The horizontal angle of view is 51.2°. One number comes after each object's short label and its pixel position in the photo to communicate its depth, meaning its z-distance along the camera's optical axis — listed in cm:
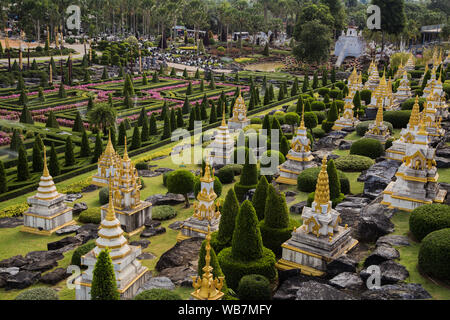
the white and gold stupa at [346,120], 4112
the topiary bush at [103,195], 2641
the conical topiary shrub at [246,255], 1689
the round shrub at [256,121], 4438
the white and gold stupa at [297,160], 2934
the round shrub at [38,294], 1609
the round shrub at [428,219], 1814
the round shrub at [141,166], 3272
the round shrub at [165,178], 2960
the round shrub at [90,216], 2447
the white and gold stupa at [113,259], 1576
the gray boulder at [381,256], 1741
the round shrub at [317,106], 4766
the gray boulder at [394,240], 1873
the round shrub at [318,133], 3991
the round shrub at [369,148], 3175
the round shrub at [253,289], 1590
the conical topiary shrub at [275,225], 1941
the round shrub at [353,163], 2947
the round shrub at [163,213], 2477
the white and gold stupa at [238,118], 4184
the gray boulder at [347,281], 1616
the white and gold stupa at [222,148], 3303
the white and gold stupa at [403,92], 4918
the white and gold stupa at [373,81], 5413
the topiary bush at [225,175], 2977
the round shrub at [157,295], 1452
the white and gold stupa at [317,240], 1797
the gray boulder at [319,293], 1481
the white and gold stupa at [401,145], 2754
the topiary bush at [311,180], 2576
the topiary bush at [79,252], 1903
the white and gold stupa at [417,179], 2175
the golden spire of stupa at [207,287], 1266
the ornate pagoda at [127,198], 2280
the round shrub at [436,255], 1558
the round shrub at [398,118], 3994
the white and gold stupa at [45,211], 2323
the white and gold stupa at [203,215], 2131
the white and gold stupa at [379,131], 3419
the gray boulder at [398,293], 1448
